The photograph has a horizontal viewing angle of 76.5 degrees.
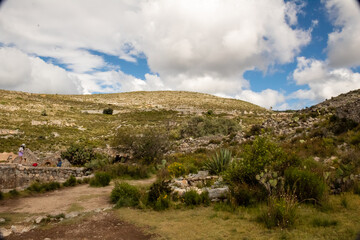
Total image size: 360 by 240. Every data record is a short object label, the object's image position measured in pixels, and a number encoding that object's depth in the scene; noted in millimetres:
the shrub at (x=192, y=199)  8008
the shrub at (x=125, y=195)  8500
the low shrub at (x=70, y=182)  12373
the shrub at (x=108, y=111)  55012
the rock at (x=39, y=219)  6828
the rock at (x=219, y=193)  7965
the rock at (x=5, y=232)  5940
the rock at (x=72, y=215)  7411
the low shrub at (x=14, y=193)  10085
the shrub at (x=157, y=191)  8453
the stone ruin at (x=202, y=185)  8117
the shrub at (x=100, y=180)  12297
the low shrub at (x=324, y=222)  5273
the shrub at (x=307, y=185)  6698
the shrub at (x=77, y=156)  17266
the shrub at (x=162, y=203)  7865
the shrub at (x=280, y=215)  5448
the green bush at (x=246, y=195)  7266
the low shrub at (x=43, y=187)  11071
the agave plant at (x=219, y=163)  11938
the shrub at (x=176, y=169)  12809
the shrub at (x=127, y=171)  14003
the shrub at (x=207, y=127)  30297
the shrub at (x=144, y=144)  18828
